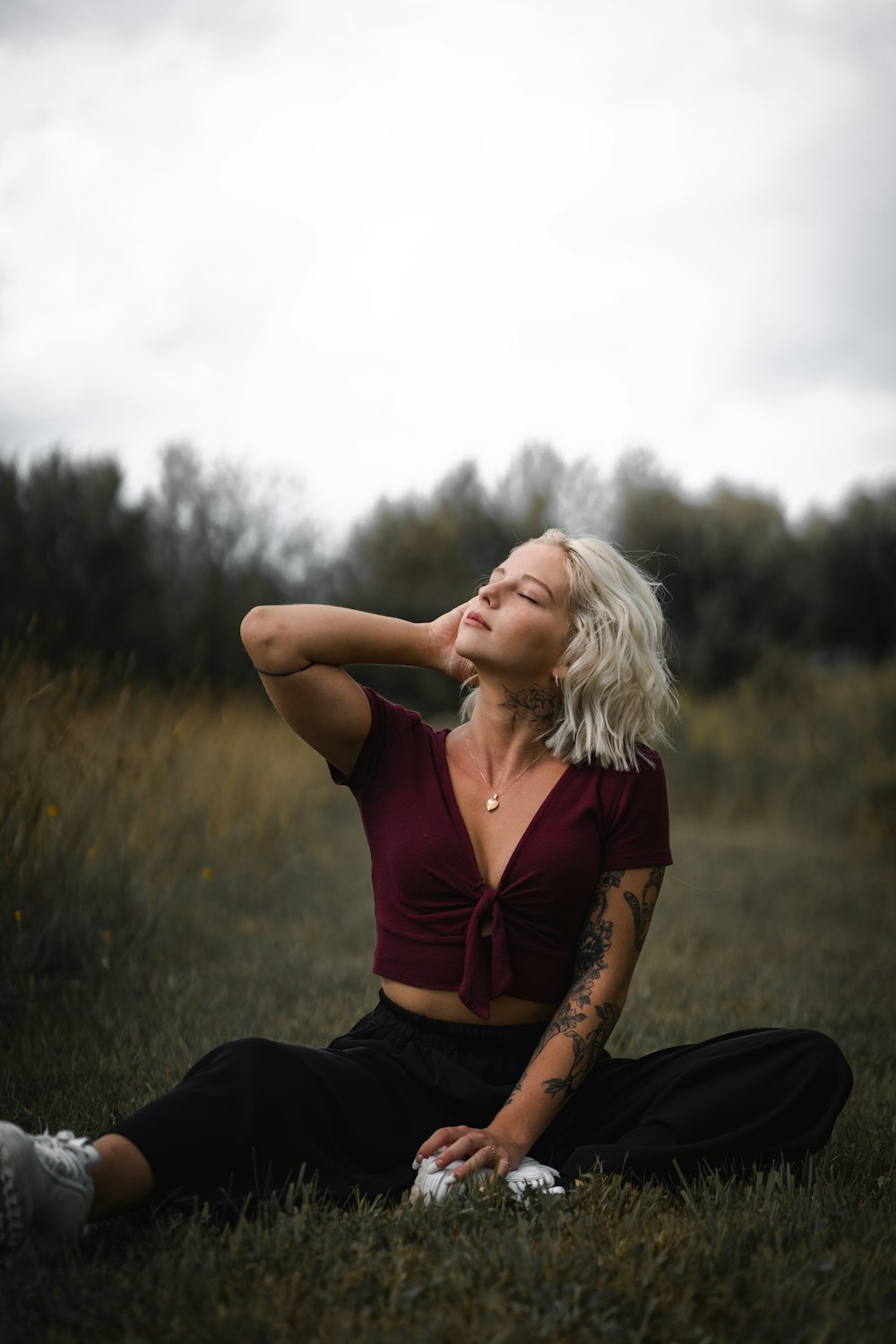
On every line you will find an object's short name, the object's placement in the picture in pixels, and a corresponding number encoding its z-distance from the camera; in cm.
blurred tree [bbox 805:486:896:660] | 2022
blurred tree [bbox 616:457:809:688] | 1886
